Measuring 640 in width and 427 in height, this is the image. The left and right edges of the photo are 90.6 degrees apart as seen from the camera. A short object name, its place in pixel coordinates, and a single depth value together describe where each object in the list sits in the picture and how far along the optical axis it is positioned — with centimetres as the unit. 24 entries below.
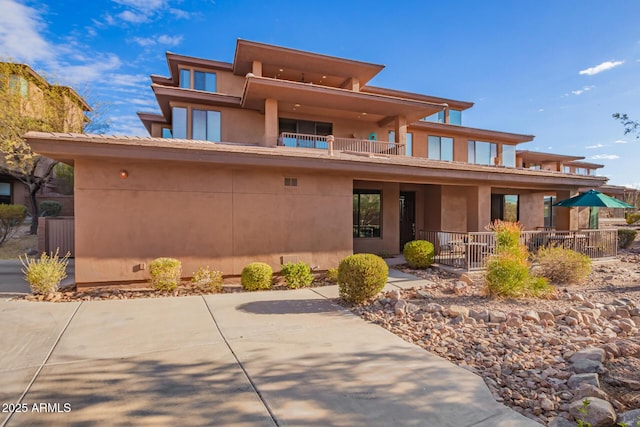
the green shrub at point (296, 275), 852
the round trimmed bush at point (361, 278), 676
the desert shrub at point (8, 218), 1347
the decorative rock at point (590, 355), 406
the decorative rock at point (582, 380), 349
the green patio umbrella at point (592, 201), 1282
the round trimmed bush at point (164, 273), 769
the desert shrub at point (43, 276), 705
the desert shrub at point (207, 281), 823
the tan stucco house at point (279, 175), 798
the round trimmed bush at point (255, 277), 816
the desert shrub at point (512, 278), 725
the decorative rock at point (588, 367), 384
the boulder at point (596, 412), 287
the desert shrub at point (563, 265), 930
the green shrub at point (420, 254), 1102
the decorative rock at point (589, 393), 323
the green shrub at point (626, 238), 1716
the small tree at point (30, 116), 1511
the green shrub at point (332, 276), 925
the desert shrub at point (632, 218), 2584
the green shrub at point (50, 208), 1741
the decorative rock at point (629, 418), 281
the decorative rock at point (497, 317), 586
